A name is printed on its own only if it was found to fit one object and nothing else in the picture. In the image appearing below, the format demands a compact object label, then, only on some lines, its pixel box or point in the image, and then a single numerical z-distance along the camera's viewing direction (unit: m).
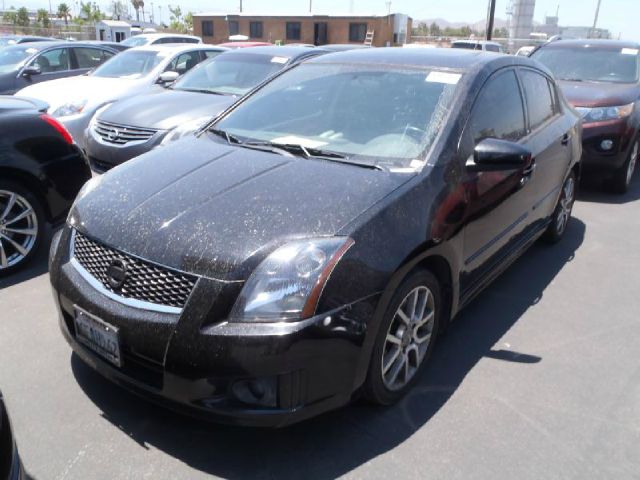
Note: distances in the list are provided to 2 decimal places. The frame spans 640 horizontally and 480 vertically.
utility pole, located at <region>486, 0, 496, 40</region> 25.84
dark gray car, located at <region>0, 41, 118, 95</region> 9.91
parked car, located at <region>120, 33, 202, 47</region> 16.18
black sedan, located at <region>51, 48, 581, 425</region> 2.26
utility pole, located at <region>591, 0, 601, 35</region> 60.01
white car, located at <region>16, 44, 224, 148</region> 7.91
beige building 44.22
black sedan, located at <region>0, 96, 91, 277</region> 4.16
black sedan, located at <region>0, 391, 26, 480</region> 1.56
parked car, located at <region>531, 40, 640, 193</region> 6.76
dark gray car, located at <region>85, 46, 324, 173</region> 6.30
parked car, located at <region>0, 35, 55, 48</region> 16.95
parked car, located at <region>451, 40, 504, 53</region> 21.75
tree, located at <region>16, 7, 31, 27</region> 54.47
